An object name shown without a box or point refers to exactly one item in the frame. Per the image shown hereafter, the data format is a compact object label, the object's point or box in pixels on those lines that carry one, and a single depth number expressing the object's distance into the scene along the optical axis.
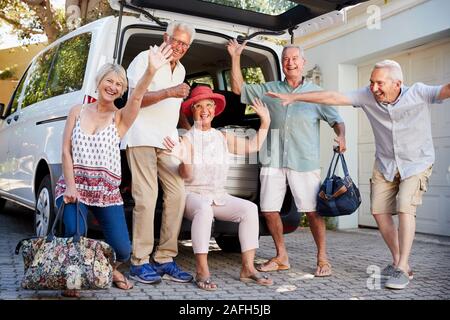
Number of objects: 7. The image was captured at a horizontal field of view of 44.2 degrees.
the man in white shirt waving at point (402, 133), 3.71
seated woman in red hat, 3.75
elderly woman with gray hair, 3.27
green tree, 10.59
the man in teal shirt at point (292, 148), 4.14
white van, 3.93
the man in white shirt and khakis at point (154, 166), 3.65
